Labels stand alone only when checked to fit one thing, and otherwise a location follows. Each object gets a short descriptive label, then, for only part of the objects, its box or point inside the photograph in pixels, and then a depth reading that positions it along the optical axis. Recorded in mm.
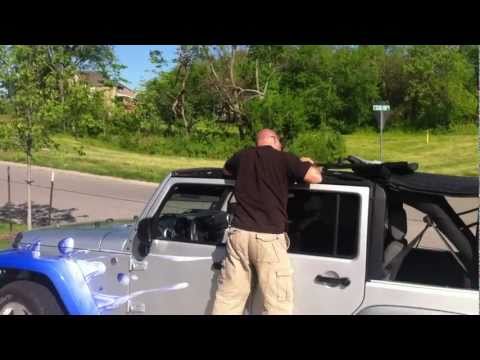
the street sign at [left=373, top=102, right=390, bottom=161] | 14992
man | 3348
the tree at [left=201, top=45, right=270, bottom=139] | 29312
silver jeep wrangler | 3246
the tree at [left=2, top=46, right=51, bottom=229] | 7754
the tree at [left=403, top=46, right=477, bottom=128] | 41844
